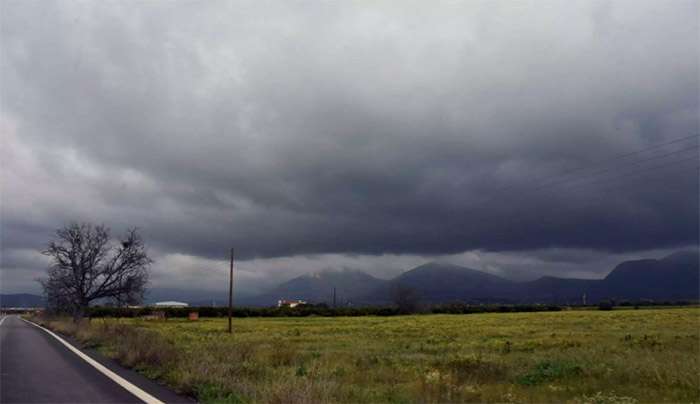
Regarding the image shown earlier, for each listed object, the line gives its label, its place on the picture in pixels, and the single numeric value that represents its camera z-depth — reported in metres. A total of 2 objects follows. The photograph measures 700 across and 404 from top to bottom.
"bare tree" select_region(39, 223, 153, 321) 58.12
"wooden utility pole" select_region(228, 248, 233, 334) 53.31
